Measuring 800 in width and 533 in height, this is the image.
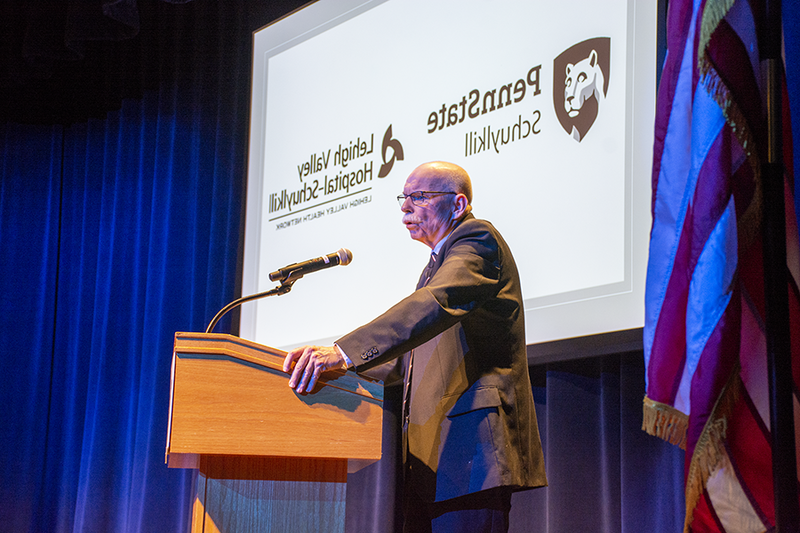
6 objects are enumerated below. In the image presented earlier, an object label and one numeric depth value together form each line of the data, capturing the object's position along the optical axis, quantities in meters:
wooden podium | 4.62
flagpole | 4.33
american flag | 4.51
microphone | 5.11
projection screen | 5.85
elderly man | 4.94
